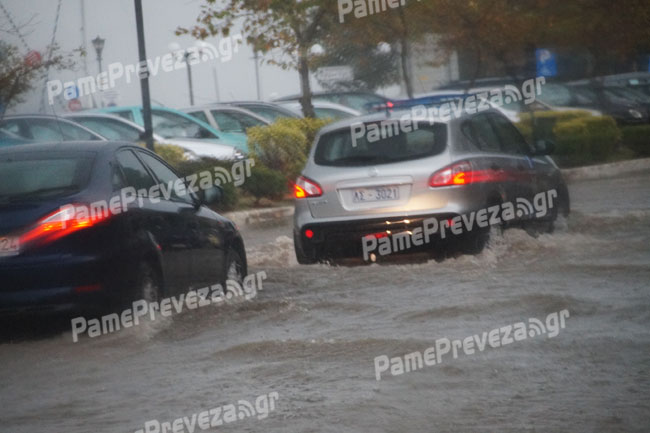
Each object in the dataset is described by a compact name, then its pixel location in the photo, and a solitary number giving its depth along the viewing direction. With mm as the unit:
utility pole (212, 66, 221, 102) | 40128
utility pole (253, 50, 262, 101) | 42500
